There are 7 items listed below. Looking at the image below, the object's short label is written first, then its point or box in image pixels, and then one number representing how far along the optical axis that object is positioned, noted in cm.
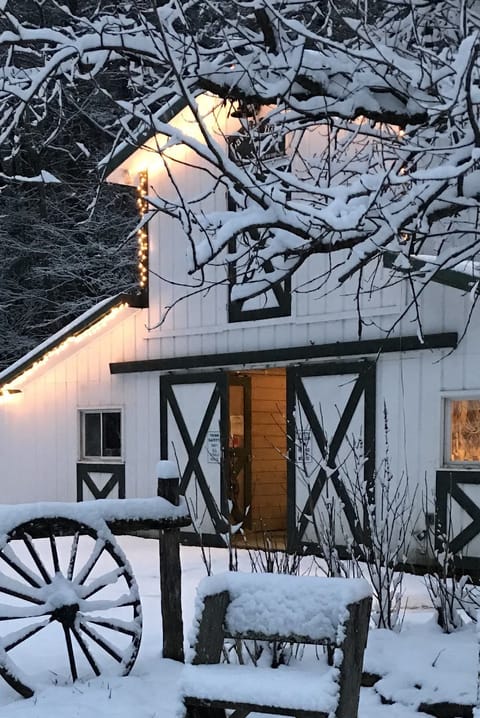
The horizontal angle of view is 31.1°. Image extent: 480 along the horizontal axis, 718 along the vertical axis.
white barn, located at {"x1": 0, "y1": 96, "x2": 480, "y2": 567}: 867
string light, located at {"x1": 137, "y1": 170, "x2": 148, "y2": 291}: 1155
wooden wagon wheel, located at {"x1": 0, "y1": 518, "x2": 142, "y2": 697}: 470
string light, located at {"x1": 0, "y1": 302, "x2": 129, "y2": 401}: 1189
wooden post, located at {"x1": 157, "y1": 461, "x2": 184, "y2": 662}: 521
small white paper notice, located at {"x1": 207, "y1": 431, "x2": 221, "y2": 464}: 1072
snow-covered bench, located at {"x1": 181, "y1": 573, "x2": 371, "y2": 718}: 313
